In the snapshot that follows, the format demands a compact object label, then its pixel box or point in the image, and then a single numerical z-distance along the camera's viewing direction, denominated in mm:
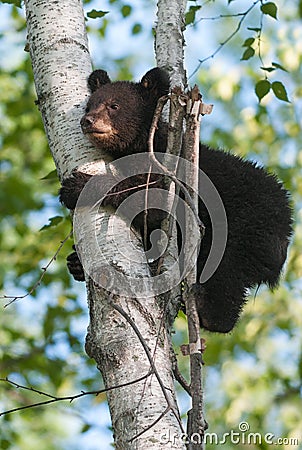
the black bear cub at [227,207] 8547
